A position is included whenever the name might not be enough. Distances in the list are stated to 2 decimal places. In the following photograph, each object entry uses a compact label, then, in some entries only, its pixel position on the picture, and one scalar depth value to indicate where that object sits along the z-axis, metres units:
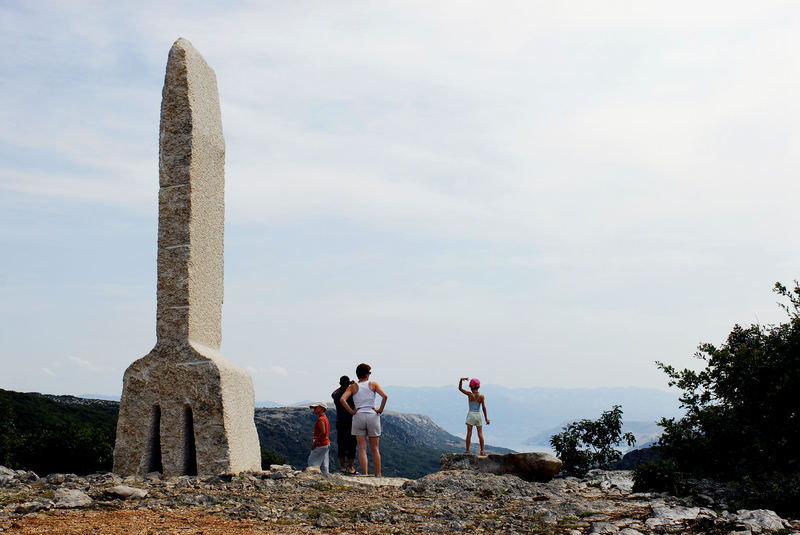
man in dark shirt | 12.19
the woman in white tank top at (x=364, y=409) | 11.59
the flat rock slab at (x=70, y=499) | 8.18
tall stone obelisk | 11.04
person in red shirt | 11.93
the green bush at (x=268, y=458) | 26.19
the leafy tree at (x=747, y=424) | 10.80
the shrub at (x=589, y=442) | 19.52
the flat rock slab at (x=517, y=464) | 13.99
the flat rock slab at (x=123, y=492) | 8.58
